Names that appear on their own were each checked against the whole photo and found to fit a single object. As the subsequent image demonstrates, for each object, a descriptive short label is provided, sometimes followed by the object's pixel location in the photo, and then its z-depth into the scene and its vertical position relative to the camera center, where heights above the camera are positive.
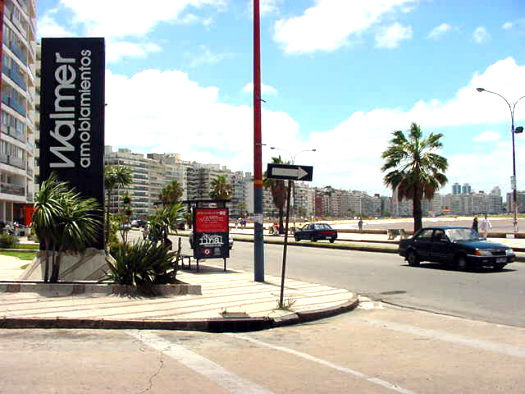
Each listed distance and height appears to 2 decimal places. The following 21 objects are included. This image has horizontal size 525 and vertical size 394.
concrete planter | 10.33 -1.44
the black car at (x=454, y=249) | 16.27 -1.13
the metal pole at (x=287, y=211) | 9.47 +0.08
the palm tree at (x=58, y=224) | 10.52 -0.16
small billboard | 15.97 -0.51
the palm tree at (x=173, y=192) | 99.69 +4.70
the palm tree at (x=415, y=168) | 33.81 +3.04
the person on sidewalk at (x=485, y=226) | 33.91 -0.74
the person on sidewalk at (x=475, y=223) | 36.25 -0.62
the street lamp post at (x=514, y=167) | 35.59 +3.31
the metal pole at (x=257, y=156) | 13.34 +1.51
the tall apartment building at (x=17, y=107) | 49.47 +11.20
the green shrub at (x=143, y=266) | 10.51 -1.03
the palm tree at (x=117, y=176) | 59.08 +4.92
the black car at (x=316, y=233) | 40.25 -1.38
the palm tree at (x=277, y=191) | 59.08 +2.77
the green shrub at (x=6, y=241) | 25.84 -1.25
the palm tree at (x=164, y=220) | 14.39 -0.12
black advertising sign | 12.11 +2.40
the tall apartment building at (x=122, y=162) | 185.00 +19.59
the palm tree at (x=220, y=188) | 87.44 +4.63
